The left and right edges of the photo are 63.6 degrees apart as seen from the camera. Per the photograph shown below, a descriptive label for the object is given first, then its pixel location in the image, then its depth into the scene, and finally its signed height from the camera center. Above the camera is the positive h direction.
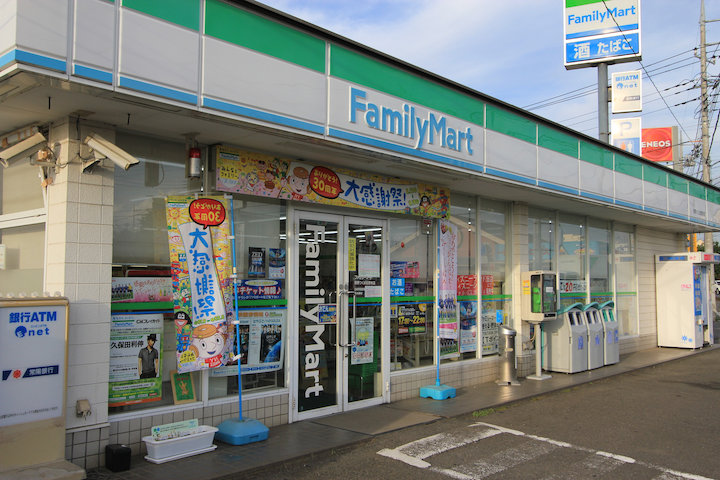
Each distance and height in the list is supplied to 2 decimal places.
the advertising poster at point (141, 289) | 6.02 -0.20
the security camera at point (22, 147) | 5.76 +1.24
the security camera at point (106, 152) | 5.44 +1.12
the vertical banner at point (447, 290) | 9.77 -0.31
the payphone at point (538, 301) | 10.98 -0.56
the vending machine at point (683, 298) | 15.95 -0.72
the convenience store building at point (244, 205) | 5.32 +0.83
